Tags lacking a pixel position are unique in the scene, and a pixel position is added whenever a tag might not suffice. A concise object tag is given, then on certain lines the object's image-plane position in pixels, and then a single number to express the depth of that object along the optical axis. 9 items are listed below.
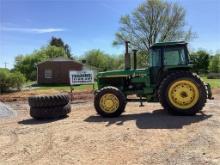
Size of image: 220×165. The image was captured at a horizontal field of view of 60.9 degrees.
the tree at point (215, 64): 34.30
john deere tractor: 6.12
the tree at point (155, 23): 25.39
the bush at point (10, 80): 17.57
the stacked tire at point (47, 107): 6.44
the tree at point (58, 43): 50.58
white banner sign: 11.53
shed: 24.52
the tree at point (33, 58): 39.38
